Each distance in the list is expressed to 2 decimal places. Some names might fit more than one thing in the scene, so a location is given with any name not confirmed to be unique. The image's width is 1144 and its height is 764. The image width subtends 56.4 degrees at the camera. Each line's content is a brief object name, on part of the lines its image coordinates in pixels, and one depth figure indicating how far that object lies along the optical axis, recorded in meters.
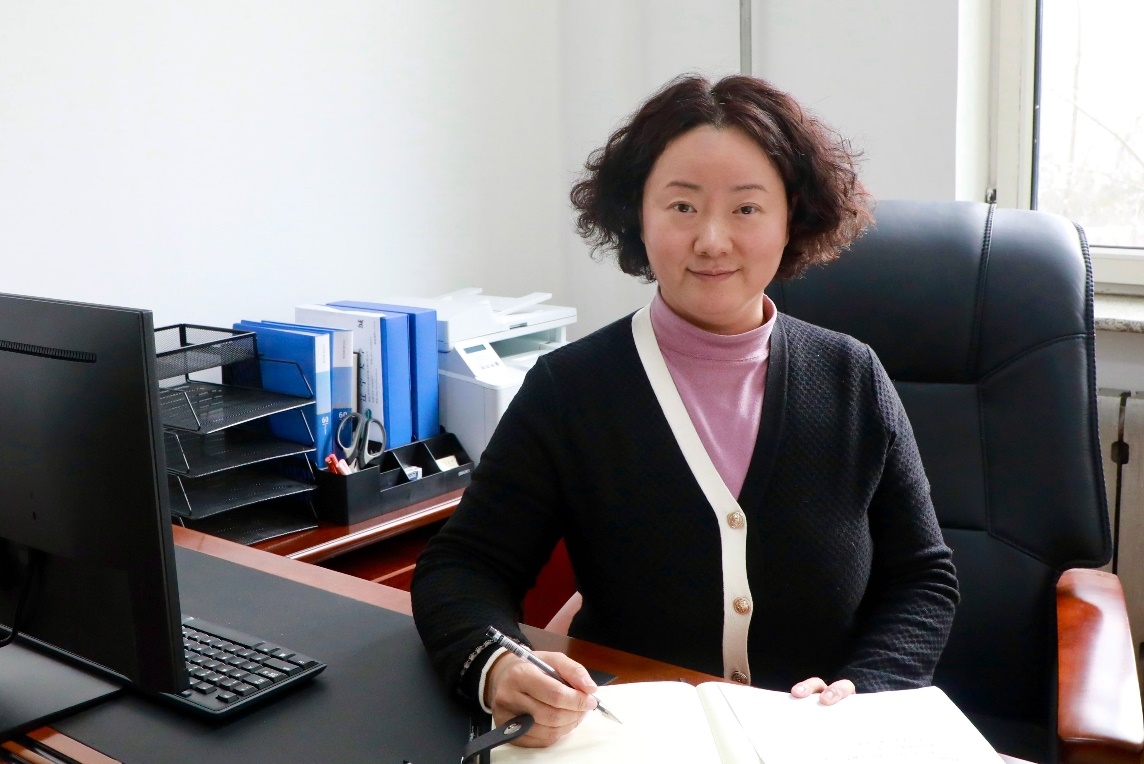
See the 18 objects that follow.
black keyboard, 0.97
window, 2.11
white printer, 1.96
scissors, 1.84
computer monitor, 0.84
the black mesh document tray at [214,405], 1.64
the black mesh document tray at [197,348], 1.66
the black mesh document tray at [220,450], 1.61
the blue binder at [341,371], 1.86
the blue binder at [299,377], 1.79
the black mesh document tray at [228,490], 1.60
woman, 1.17
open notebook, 0.84
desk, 0.93
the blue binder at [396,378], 1.90
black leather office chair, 1.35
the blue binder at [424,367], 1.95
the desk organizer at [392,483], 1.75
